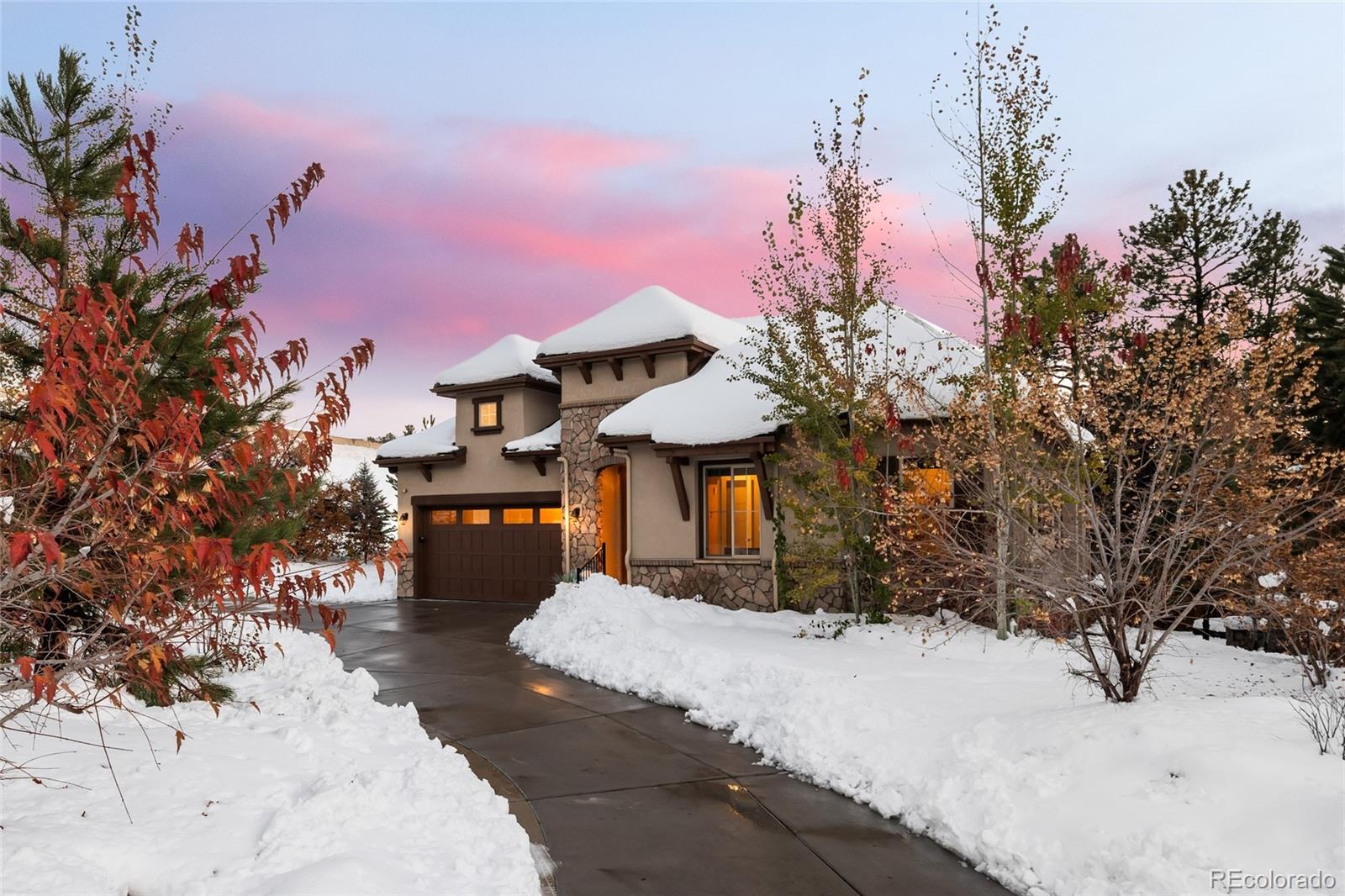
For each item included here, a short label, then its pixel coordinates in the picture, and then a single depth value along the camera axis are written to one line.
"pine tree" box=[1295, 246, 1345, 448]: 17.39
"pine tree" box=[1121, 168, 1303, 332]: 21.41
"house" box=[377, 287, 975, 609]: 16.12
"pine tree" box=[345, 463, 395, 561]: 32.09
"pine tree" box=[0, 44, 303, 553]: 6.62
